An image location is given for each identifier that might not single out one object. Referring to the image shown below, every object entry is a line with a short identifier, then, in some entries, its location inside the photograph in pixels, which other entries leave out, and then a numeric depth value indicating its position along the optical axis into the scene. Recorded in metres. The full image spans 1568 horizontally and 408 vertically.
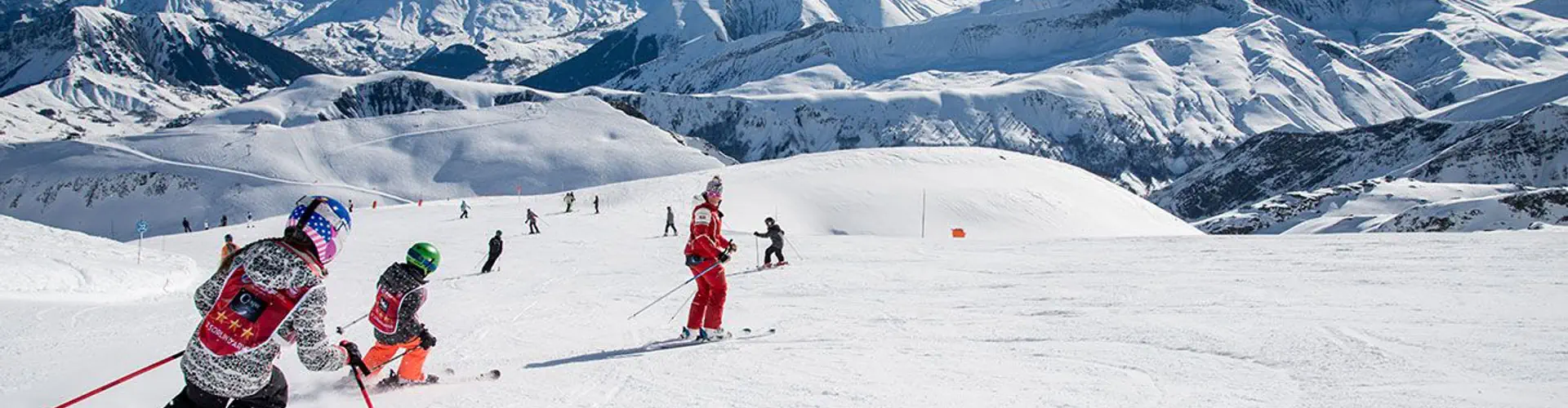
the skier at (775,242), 20.56
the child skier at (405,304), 7.57
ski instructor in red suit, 10.60
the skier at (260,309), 5.02
